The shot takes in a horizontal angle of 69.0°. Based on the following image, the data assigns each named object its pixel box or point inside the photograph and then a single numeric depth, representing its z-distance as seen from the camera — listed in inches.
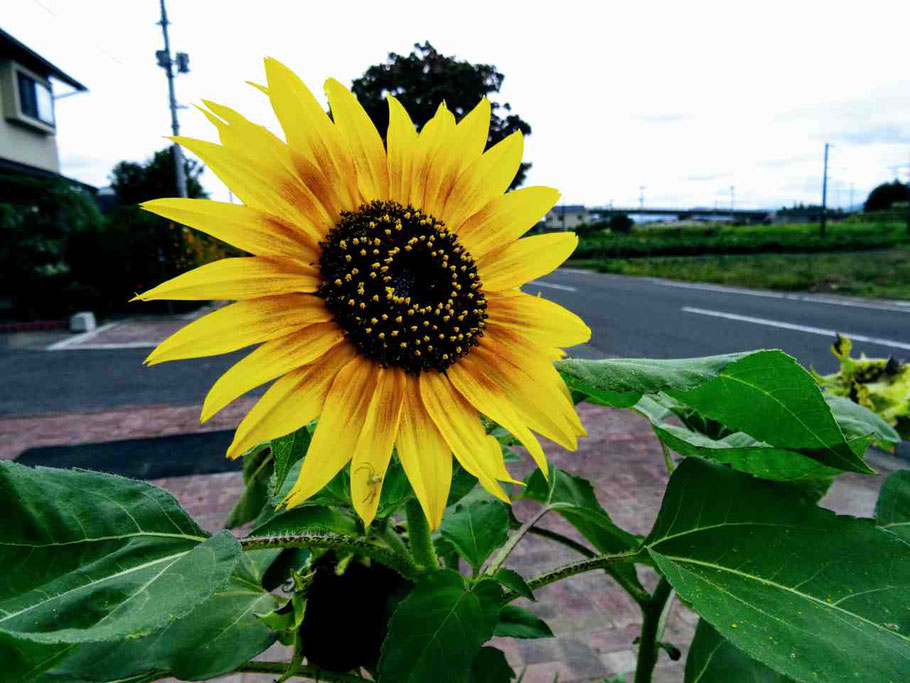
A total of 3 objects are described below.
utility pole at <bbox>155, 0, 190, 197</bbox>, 564.4
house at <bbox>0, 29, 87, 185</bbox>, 645.3
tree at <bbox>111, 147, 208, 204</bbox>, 999.0
